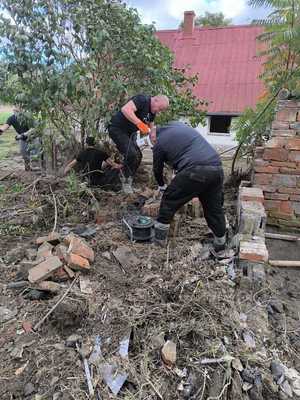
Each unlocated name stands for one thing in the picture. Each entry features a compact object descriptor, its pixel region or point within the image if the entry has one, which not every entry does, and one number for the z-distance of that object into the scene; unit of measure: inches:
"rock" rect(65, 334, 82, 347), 95.6
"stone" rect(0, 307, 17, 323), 106.6
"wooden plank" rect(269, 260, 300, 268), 145.4
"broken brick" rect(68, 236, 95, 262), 129.7
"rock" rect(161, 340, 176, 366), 88.0
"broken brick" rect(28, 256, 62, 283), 117.2
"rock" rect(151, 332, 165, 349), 92.1
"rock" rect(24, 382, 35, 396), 83.0
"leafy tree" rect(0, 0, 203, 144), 180.2
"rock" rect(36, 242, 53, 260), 129.2
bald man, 183.5
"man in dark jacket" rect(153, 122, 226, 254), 135.3
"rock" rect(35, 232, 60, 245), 142.3
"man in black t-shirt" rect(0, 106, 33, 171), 274.4
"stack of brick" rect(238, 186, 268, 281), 127.2
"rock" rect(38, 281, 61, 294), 114.7
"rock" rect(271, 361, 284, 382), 89.0
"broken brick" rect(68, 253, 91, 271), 123.8
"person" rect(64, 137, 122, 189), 206.2
